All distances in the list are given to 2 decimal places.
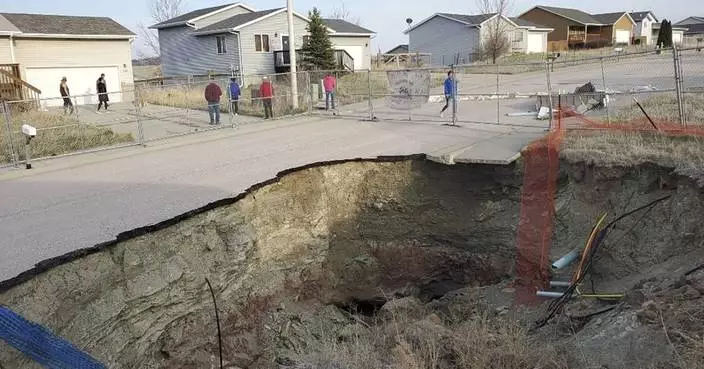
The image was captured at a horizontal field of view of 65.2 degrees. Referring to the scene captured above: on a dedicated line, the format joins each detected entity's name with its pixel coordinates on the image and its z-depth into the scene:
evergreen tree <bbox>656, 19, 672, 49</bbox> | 47.22
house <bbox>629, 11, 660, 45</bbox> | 78.69
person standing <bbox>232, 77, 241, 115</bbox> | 18.97
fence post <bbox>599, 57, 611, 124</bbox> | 12.73
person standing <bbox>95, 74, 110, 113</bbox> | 23.67
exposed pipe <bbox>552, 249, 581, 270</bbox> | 8.51
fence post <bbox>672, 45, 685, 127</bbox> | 10.92
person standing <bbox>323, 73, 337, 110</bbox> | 20.22
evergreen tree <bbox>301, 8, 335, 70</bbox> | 32.78
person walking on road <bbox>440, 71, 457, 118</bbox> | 16.53
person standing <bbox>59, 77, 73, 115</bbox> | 22.36
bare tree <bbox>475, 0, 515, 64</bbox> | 49.25
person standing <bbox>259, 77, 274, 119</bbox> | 19.26
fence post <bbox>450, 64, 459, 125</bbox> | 16.11
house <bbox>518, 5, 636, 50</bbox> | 65.44
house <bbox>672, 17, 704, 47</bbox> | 86.68
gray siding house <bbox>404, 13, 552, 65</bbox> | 53.81
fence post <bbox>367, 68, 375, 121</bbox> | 18.07
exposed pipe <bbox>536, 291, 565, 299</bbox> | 7.74
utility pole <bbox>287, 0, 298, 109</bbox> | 20.03
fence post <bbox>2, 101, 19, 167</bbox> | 11.85
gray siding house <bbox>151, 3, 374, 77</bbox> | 36.56
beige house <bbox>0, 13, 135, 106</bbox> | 26.30
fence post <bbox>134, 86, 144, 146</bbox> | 14.36
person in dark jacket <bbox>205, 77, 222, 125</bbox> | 18.53
